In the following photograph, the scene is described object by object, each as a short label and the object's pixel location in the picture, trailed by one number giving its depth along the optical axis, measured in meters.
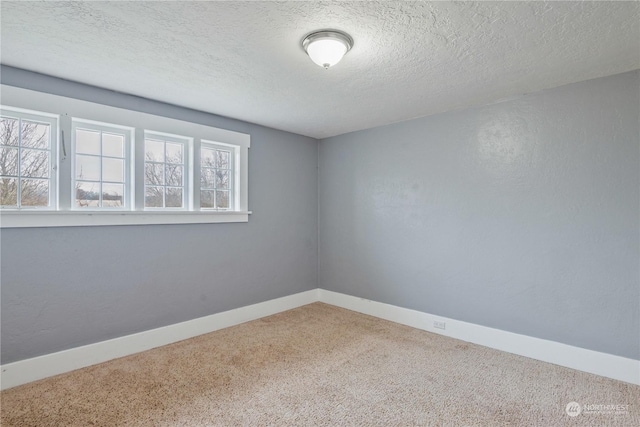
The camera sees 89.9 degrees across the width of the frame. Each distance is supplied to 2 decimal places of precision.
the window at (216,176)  3.51
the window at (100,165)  2.70
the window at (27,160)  2.39
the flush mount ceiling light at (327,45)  1.88
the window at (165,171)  3.10
